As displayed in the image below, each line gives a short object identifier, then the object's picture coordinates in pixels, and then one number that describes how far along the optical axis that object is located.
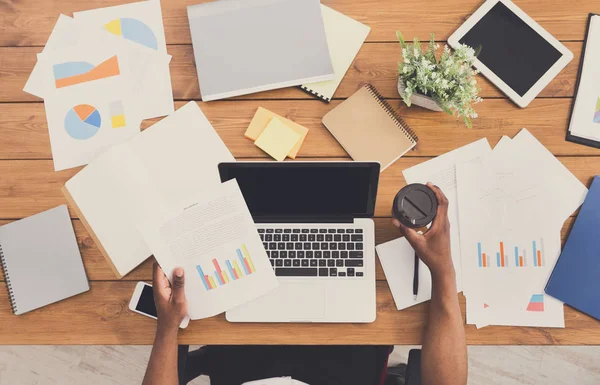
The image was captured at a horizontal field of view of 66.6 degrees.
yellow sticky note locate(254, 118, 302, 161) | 1.13
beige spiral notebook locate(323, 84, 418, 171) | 1.12
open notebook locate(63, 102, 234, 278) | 1.12
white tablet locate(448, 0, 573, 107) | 1.14
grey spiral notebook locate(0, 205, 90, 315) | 1.10
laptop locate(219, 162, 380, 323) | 1.03
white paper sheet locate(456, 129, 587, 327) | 1.07
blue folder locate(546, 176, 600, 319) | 1.06
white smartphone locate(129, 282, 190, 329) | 1.09
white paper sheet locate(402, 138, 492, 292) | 1.12
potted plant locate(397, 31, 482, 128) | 1.01
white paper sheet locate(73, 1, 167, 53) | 1.20
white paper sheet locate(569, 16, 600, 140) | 1.13
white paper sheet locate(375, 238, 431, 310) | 1.07
